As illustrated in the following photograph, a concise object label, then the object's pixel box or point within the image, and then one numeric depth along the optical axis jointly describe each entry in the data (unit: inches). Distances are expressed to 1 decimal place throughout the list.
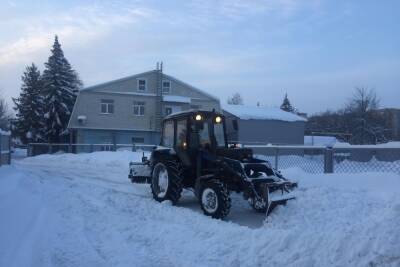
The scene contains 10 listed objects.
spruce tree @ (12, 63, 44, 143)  2054.6
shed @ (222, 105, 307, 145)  1756.9
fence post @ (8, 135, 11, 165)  810.0
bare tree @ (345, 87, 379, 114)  2357.2
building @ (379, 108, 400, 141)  2419.8
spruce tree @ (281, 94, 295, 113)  3612.2
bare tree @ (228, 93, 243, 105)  4410.9
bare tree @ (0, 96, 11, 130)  3339.1
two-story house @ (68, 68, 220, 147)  1690.5
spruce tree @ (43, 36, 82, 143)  1934.1
